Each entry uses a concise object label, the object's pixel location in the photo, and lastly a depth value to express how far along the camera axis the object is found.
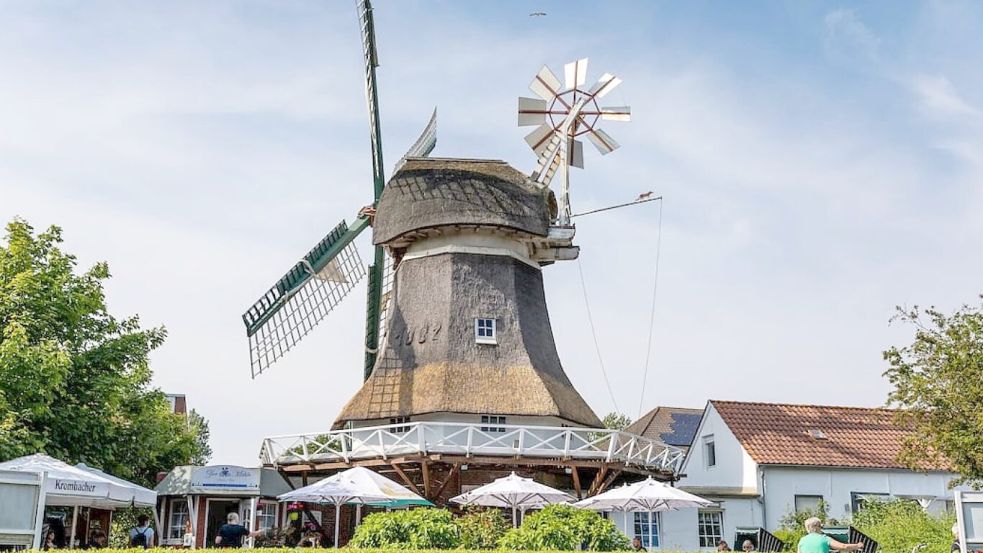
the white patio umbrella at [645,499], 17.23
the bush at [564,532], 13.23
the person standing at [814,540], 9.65
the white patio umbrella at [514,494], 17.19
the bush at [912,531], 16.41
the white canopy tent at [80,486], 12.74
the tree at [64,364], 15.16
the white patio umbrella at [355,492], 16.36
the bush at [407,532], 12.98
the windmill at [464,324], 19.72
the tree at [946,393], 17.92
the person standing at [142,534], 15.50
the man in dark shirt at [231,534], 14.52
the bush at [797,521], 20.03
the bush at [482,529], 14.98
